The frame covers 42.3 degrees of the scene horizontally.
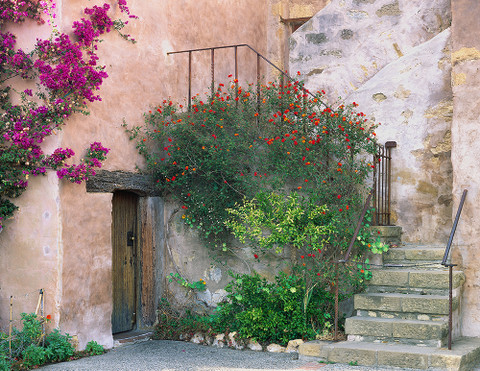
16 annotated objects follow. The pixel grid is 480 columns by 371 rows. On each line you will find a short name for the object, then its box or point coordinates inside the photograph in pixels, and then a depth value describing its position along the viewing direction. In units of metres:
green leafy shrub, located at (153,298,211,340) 7.61
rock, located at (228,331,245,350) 7.06
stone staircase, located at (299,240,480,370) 5.73
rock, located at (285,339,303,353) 6.70
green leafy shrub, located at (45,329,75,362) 6.42
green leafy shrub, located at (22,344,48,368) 6.12
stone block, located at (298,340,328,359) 6.12
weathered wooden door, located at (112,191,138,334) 7.82
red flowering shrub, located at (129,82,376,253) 7.15
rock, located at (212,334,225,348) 7.20
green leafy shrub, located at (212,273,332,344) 6.83
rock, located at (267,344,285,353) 6.80
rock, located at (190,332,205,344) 7.41
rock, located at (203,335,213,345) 7.32
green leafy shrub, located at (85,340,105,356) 6.87
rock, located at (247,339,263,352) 6.94
